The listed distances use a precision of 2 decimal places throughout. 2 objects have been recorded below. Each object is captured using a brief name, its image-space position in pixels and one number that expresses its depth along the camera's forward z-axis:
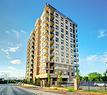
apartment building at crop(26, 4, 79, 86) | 34.94
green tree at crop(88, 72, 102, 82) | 61.50
